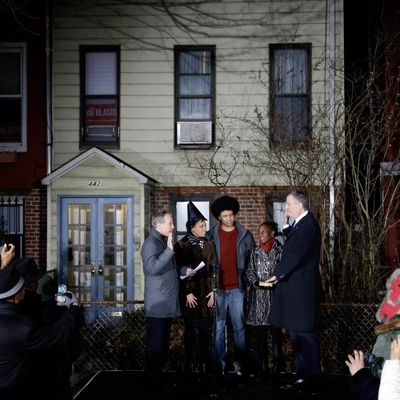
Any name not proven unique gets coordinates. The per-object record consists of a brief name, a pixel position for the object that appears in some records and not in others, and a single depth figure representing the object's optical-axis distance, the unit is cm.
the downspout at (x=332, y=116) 1204
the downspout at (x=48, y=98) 1343
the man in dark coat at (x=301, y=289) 741
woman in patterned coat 816
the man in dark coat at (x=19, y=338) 479
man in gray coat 766
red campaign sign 1362
